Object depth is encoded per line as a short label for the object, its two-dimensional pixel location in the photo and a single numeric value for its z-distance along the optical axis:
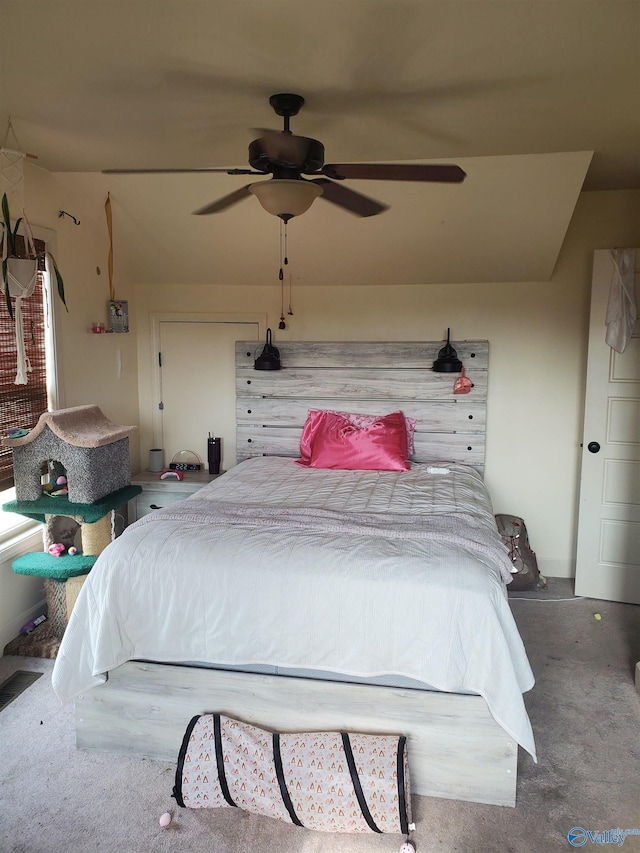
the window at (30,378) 3.16
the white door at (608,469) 3.70
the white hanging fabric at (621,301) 3.61
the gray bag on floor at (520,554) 3.93
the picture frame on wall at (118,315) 3.99
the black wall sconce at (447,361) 4.06
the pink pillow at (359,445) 3.88
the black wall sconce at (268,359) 4.21
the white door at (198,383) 4.44
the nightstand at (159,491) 4.12
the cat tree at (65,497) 3.09
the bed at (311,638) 2.14
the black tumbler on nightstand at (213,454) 4.41
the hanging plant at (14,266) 2.78
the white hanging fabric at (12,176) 2.84
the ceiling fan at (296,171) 1.98
